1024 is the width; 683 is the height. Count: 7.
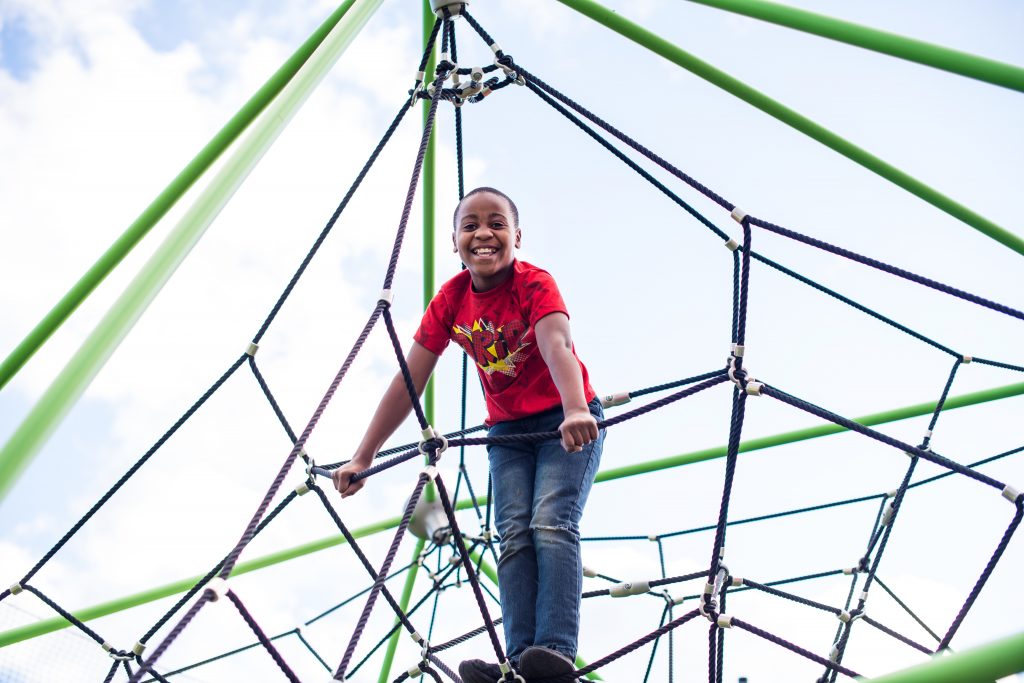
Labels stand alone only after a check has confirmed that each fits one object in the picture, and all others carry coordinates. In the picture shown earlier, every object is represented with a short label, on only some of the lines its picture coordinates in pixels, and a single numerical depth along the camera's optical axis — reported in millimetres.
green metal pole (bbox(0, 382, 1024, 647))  2954
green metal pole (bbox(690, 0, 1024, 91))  1617
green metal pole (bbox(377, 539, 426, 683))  3426
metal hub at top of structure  2385
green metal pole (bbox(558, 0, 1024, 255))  2232
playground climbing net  1739
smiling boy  1713
